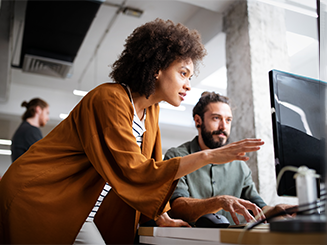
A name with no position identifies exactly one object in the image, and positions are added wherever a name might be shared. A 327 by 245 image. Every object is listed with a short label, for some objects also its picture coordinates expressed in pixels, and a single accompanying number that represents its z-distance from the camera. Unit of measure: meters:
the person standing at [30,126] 3.27
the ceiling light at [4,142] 7.77
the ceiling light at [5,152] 8.41
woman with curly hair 1.00
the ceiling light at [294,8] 2.61
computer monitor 0.92
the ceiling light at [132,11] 4.18
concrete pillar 2.52
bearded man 1.38
